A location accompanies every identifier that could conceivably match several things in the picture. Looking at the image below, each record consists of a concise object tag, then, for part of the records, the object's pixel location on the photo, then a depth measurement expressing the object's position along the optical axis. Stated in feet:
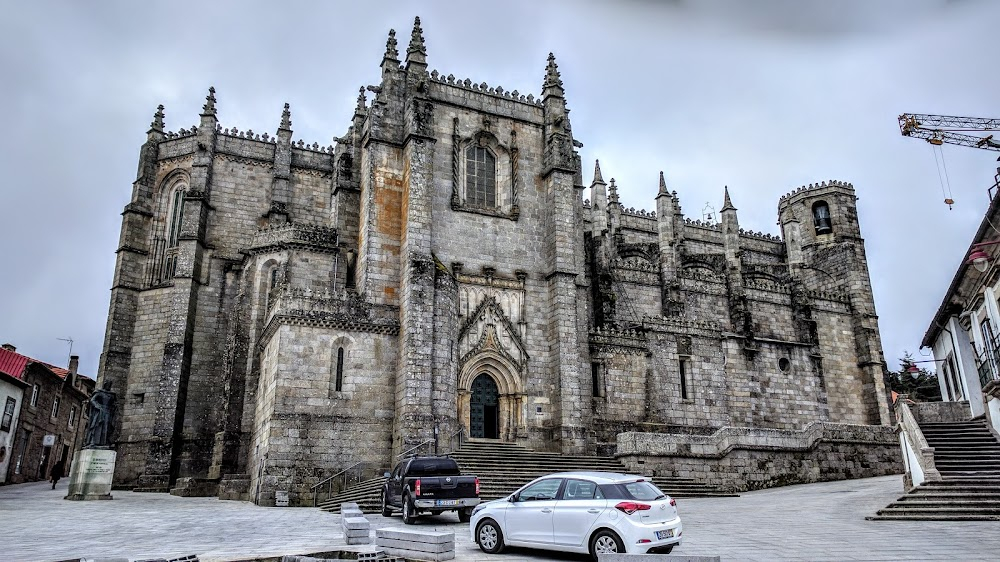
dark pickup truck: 53.98
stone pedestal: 81.46
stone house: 113.29
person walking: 101.19
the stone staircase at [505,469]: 72.74
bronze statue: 86.22
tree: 192.65
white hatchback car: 35.73
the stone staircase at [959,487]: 52.75
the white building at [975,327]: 66.28
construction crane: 146.61
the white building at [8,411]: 107.04
